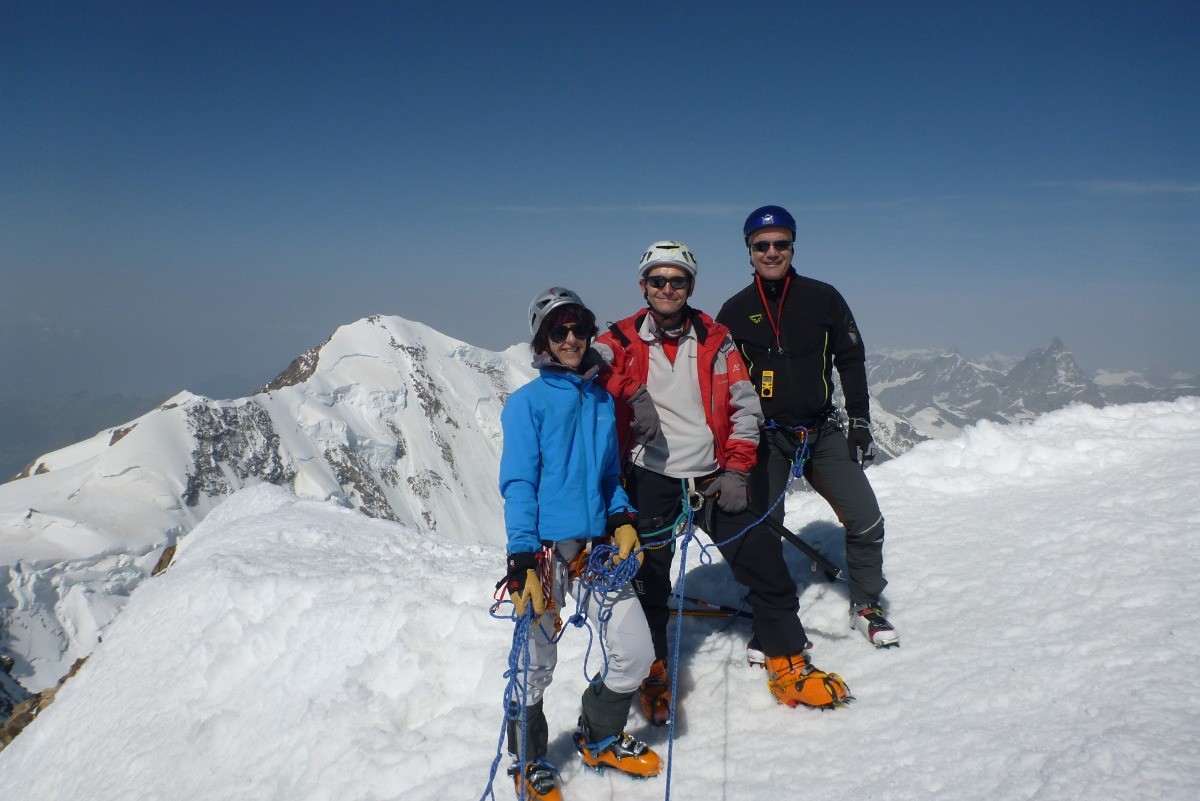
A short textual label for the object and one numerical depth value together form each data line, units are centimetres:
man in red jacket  476
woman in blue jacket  417
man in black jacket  546
